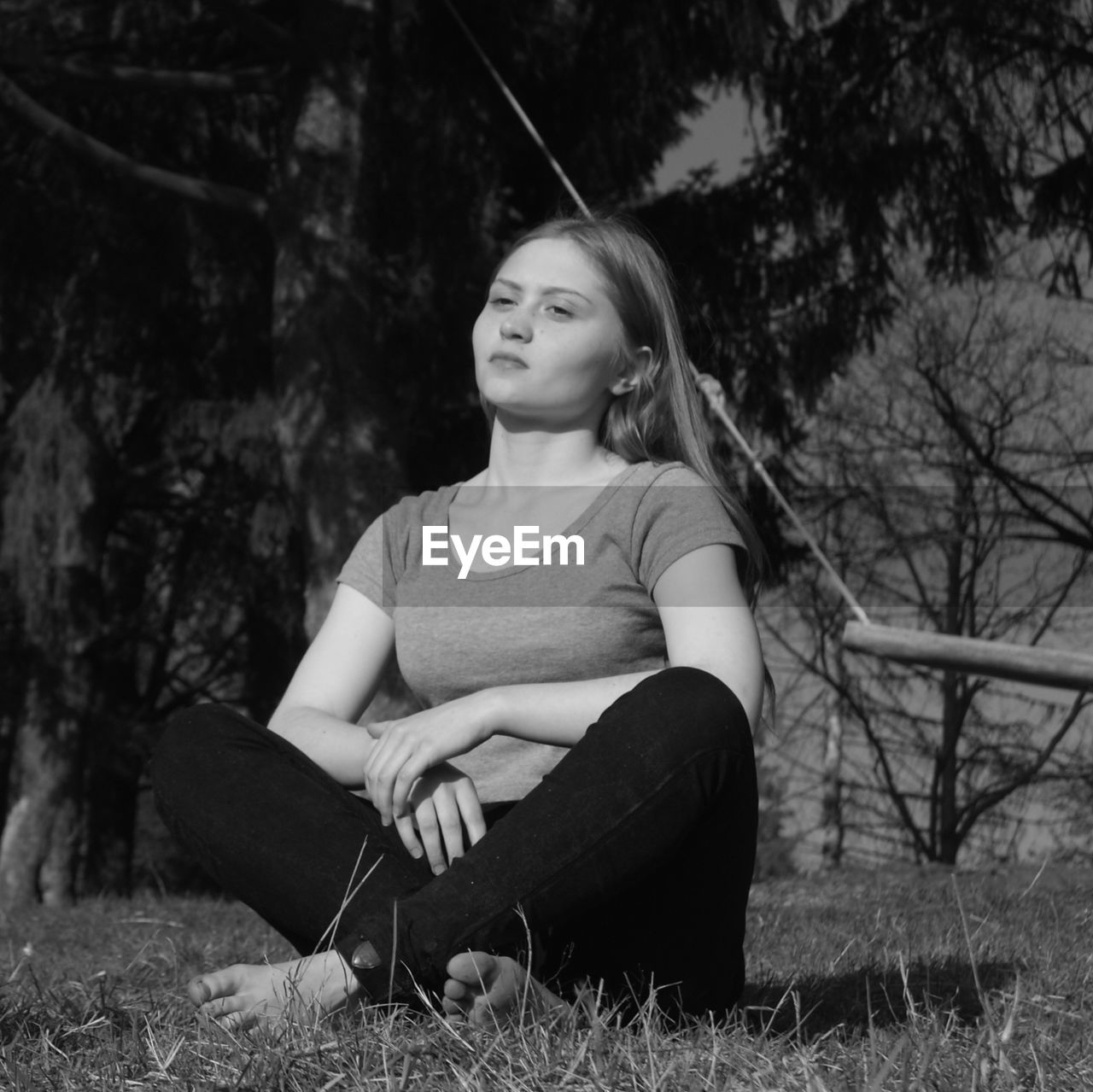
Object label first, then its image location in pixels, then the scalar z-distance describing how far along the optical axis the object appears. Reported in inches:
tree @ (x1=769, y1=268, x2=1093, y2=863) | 363.9
